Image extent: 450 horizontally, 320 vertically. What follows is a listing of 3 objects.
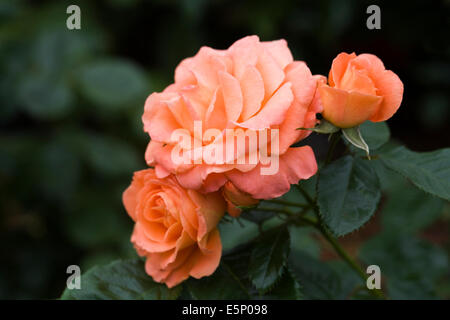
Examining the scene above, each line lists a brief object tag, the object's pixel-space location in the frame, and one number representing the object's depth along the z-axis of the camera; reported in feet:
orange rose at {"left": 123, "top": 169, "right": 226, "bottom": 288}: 1.78
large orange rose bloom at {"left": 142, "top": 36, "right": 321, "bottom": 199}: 1.62
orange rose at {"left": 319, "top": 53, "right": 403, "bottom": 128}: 1.62
